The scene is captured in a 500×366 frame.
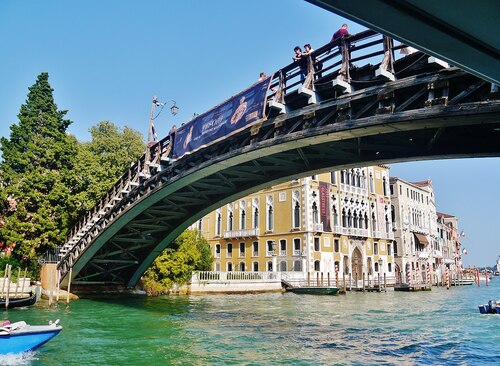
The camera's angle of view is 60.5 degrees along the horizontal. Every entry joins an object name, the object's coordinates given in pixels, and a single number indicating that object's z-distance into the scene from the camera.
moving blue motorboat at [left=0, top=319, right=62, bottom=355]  9.05
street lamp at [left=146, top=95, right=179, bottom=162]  19.33
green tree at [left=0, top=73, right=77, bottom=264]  22.08
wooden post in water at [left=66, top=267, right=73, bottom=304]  19.84
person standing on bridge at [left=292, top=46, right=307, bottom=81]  10.53
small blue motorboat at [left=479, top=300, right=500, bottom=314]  16.84
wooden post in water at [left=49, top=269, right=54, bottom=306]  19.68
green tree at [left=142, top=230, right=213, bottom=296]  25.17
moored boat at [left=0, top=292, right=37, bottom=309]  17.14
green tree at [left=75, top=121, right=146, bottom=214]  24.06
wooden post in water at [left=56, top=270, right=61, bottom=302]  20.98
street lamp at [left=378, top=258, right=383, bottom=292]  42.50
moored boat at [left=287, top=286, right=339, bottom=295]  30.00
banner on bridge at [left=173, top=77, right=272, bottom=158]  11.70
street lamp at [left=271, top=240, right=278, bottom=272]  35.19
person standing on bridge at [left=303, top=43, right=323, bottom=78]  10.23
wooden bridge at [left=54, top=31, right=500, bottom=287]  7.84
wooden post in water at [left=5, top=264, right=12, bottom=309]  16.72
